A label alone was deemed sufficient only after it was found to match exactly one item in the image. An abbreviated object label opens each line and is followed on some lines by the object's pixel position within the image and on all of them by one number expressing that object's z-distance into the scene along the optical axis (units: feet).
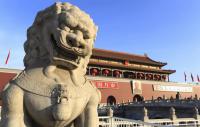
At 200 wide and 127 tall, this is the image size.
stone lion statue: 7.44
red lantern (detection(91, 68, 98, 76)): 98.86
